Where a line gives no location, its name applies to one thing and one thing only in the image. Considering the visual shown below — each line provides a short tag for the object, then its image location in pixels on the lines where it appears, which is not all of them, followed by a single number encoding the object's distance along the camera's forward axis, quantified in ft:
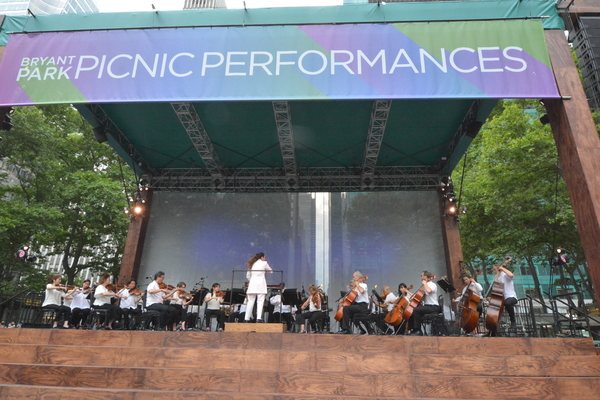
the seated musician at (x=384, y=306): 34.36
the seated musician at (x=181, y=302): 35.60
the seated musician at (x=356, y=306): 30.86
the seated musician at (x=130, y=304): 34.58
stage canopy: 26.58
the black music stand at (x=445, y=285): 31.58
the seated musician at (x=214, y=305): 36.50
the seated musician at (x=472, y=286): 29.09
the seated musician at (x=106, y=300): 32.71
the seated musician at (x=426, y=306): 30.07
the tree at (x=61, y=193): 61.82
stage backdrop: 53.31
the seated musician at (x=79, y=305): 33.73
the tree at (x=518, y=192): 54.34
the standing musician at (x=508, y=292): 27.71
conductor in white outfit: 30.01
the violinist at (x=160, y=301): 31.78
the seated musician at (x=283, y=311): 38.73
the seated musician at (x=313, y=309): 33.53
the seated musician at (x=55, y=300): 31.96
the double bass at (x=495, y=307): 26.40
